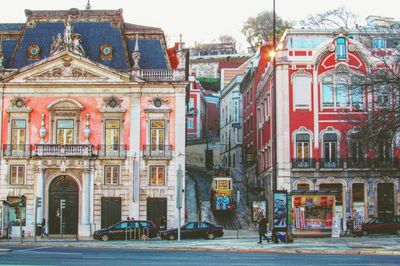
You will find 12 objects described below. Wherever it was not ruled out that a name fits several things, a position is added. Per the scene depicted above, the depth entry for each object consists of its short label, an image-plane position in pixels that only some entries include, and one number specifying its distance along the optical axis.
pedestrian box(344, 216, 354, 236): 49.67
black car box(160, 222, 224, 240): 46.69
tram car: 58.50
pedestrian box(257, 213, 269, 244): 38.92
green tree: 120.29
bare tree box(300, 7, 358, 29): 64.74
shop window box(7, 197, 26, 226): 54.16
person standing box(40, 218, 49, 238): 52.41
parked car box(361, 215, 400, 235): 49.00
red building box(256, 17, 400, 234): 54.28
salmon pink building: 54.72
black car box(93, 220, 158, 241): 46.50
